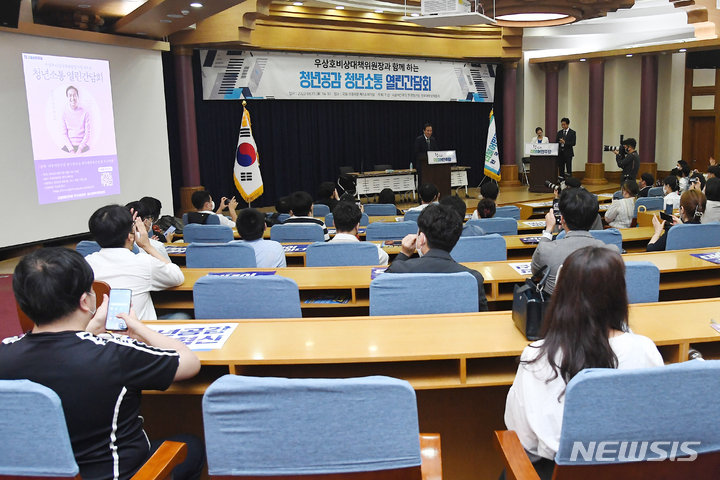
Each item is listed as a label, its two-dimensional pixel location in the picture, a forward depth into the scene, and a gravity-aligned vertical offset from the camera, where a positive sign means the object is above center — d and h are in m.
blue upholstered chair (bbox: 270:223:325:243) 4.77 -0.61
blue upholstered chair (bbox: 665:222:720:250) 4.05 -0.64
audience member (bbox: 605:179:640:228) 6.00 -0.64
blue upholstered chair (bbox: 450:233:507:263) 3.83 -0.64
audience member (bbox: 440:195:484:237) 4.56 -0.49
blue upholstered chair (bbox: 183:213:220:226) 5.60 -0.56
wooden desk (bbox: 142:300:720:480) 1.96 -0.66
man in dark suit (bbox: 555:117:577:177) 11.92 +0.08
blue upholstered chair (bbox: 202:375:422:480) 1.29 -0.60
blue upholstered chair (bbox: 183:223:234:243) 4.83 -0.60
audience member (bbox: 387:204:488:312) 2.64 -0.42
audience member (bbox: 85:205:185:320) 2.78 -0.45
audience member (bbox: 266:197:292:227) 5.53 -0.50
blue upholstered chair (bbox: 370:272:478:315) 2.44 -0.58
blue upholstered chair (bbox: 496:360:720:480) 1.31 -0.62
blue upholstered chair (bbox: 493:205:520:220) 6.25 -0.66
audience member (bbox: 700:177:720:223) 4.52 -0.47
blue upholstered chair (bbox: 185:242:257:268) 3.66 -0.60
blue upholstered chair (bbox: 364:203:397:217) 6.65 -0.63
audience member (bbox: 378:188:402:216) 7.45 -0.54
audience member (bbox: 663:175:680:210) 6.21 -0.52
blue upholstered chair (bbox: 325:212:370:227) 5.98 -0.66
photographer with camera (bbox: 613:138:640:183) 10.27 -0.30
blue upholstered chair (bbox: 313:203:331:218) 6.71 -0.61
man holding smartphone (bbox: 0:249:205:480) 1.53 -0.52
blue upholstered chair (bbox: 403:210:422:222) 5.56 -0.59
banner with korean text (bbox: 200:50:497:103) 9.82 +1.43
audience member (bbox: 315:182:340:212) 6.80 -0.46
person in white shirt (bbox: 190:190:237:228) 5.64 -0.41
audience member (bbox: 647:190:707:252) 4.17 -0.50
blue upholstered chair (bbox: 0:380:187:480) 1.36 -0.63
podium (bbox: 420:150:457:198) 10.40 -0.30
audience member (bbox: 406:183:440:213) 5.51 -0.38
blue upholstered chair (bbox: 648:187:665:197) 7.32 -0.60
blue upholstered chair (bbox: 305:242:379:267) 3.62 -0.61
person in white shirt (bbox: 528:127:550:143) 12.04 +0.22
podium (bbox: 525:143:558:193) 11.71 -0.33
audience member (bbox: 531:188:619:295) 2.77 -0.42
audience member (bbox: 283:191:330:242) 4.93 -0.46
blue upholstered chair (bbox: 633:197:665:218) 6.33 -0.62
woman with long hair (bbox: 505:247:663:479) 1.52 -0.51
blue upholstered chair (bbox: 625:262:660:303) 2.67 -0.62
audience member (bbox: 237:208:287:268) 3.79 -0.54
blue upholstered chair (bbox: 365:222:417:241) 4.76 -0.61
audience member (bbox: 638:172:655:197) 7.02 -0.47
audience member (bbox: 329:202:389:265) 3.84 -0.42
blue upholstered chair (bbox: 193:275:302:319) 2.53 -0.59
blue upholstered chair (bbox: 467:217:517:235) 5.00 -0.64
